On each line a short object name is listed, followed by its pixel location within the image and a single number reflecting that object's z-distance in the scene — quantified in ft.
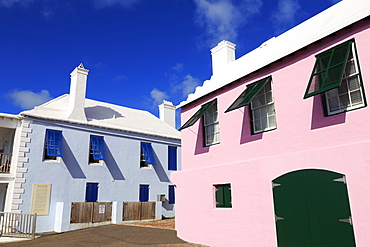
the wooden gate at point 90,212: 53.62
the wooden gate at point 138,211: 59.06
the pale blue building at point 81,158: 51.60
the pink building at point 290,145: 20.90
